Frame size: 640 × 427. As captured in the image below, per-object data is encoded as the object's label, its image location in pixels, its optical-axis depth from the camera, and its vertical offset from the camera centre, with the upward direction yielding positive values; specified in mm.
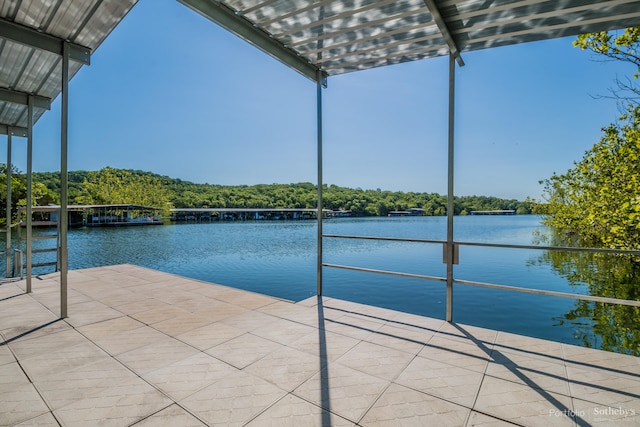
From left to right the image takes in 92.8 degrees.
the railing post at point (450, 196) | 2867 +149
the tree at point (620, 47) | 5004 +2805
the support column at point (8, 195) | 4930 +264
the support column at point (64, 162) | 2951 +477
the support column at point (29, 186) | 3766 +311
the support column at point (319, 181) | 3771 +378
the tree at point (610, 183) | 5191 +611
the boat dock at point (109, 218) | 31578 -798
